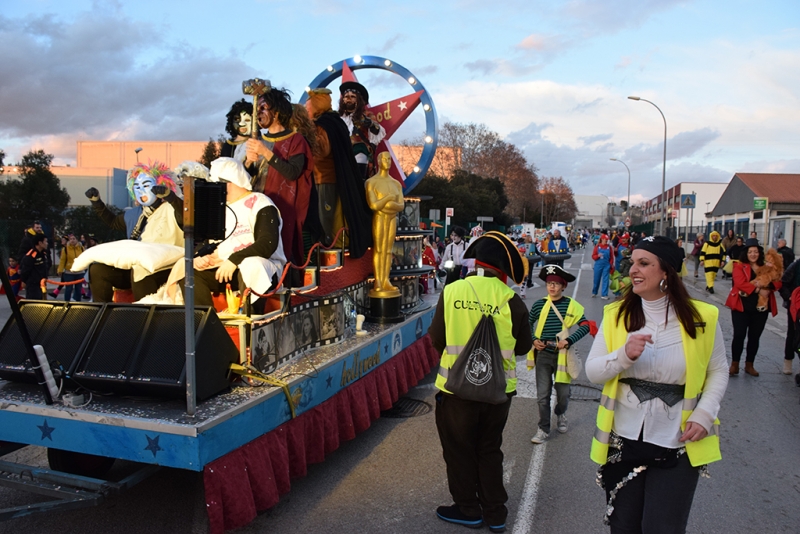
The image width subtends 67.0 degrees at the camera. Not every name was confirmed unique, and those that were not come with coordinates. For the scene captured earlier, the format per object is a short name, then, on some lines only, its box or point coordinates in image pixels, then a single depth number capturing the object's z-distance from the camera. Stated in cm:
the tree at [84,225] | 2150
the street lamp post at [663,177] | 3203
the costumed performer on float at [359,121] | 705
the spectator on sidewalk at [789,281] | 736
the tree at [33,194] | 2145
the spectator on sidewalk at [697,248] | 2295
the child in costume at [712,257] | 1712
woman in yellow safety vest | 255
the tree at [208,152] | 2055
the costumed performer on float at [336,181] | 589
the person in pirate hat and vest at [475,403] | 361
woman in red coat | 738
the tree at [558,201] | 10038
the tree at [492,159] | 5691
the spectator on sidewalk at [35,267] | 1220
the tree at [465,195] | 3881
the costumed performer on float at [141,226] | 442
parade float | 313
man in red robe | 488
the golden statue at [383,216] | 626
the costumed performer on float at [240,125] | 542
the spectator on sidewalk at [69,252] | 1548
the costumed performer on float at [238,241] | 416
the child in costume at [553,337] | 530
